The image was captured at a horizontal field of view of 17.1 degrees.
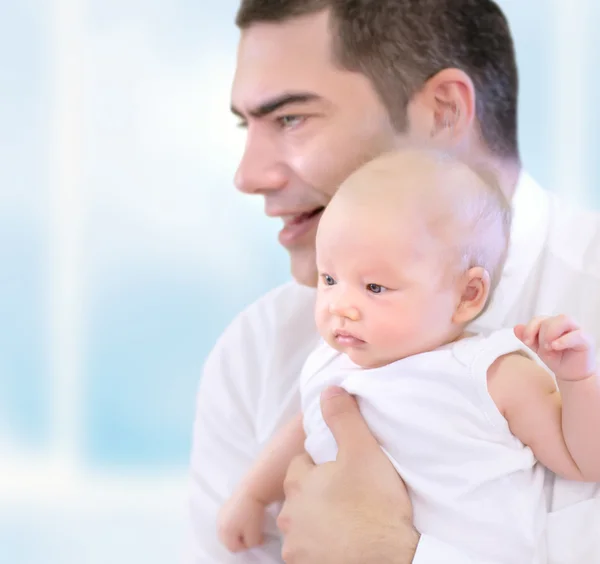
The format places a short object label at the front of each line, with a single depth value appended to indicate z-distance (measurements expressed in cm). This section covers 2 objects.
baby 128
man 144
